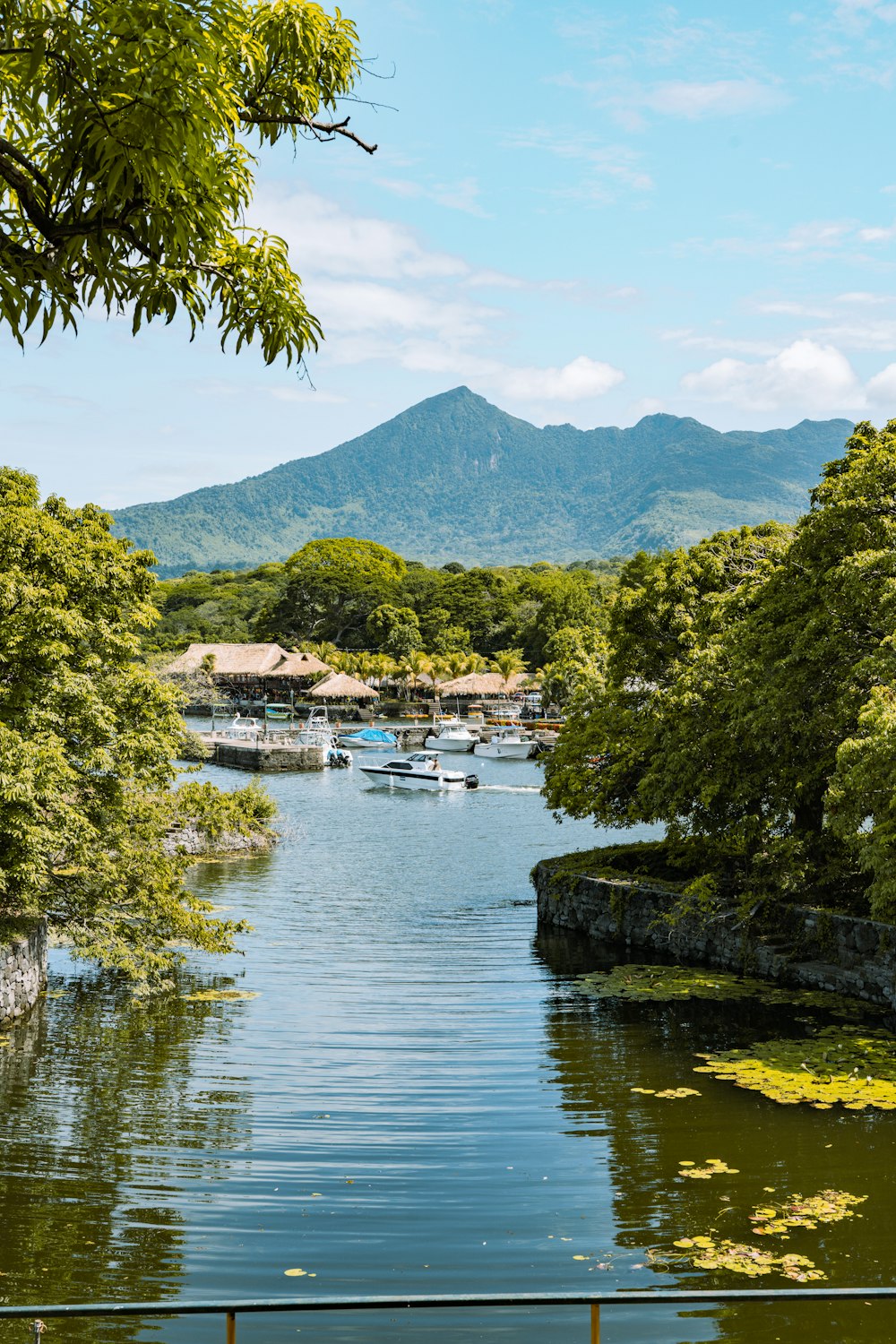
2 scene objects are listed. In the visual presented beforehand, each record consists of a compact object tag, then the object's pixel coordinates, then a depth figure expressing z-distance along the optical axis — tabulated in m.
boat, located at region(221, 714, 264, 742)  76.81
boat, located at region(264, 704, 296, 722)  98.61
